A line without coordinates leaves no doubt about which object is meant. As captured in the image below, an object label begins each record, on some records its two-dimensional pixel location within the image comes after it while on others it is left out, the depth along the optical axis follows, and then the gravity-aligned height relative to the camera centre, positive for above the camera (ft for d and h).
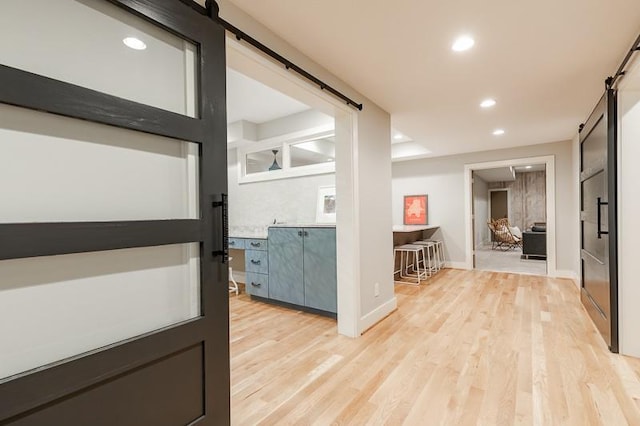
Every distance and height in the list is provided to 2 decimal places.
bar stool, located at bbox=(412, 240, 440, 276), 18.29 -2.88
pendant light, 15.51 +2.51
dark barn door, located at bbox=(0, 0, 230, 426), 3.10 +0.01
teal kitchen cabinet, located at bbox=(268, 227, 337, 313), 10.82 -1.98
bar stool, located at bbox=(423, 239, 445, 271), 19.98 -2.72
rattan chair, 29.96 -2.37
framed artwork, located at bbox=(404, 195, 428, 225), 21.22 +0.19
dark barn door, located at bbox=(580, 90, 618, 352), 7.92 -0.25
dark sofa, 23.72 -2.54
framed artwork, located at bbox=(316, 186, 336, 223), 13.21 +0.34
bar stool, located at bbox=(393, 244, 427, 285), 16.34 -2.91
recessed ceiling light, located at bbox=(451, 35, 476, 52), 6.91 +3.86
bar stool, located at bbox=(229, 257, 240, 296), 14.62 -3.64
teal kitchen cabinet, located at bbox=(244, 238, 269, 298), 12.70 -2.25
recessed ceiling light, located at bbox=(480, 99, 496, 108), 10.78 +3.87
